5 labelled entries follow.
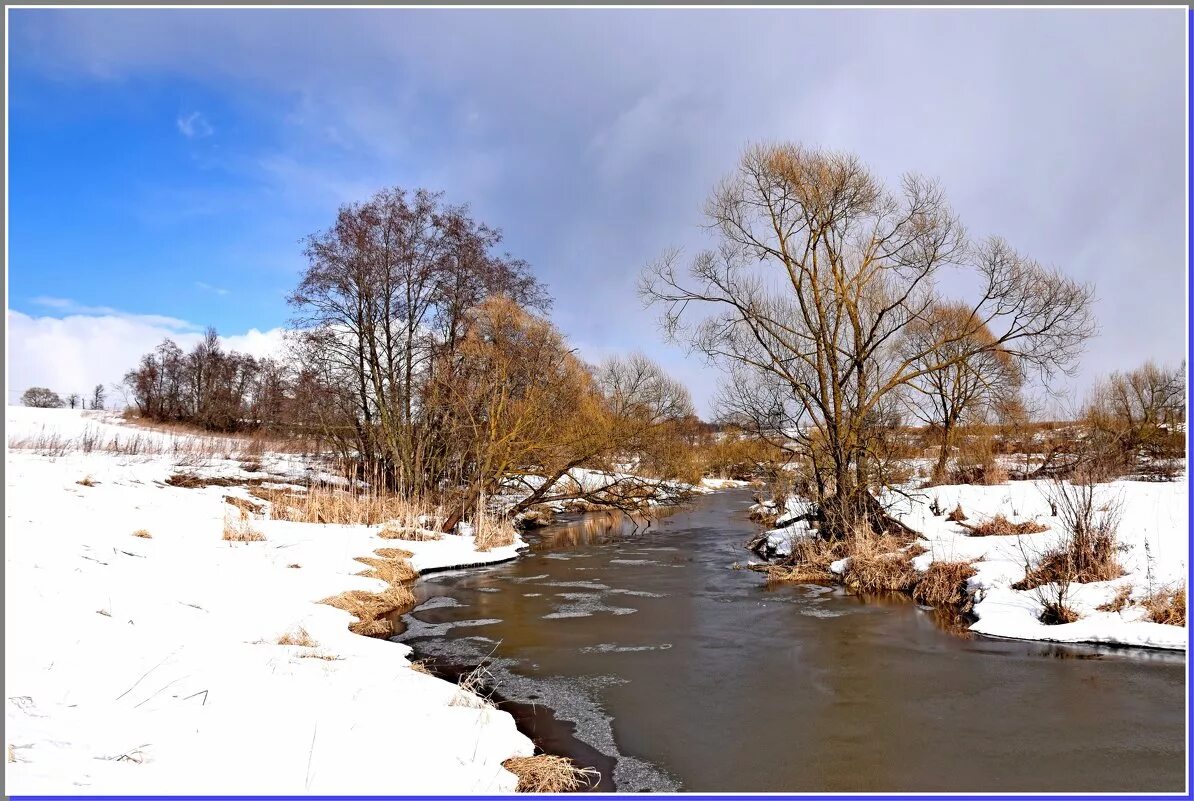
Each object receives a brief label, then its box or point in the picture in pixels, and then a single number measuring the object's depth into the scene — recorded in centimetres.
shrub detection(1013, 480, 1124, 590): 909
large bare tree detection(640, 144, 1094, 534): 1373
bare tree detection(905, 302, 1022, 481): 1945
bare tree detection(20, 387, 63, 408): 5850
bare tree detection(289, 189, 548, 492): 2073
